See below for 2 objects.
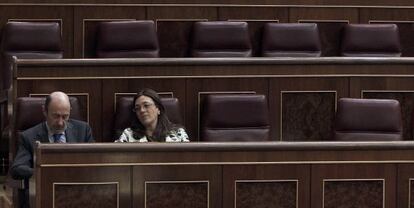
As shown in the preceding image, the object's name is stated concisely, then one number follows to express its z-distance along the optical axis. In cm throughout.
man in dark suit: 1600
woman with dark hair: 1633
